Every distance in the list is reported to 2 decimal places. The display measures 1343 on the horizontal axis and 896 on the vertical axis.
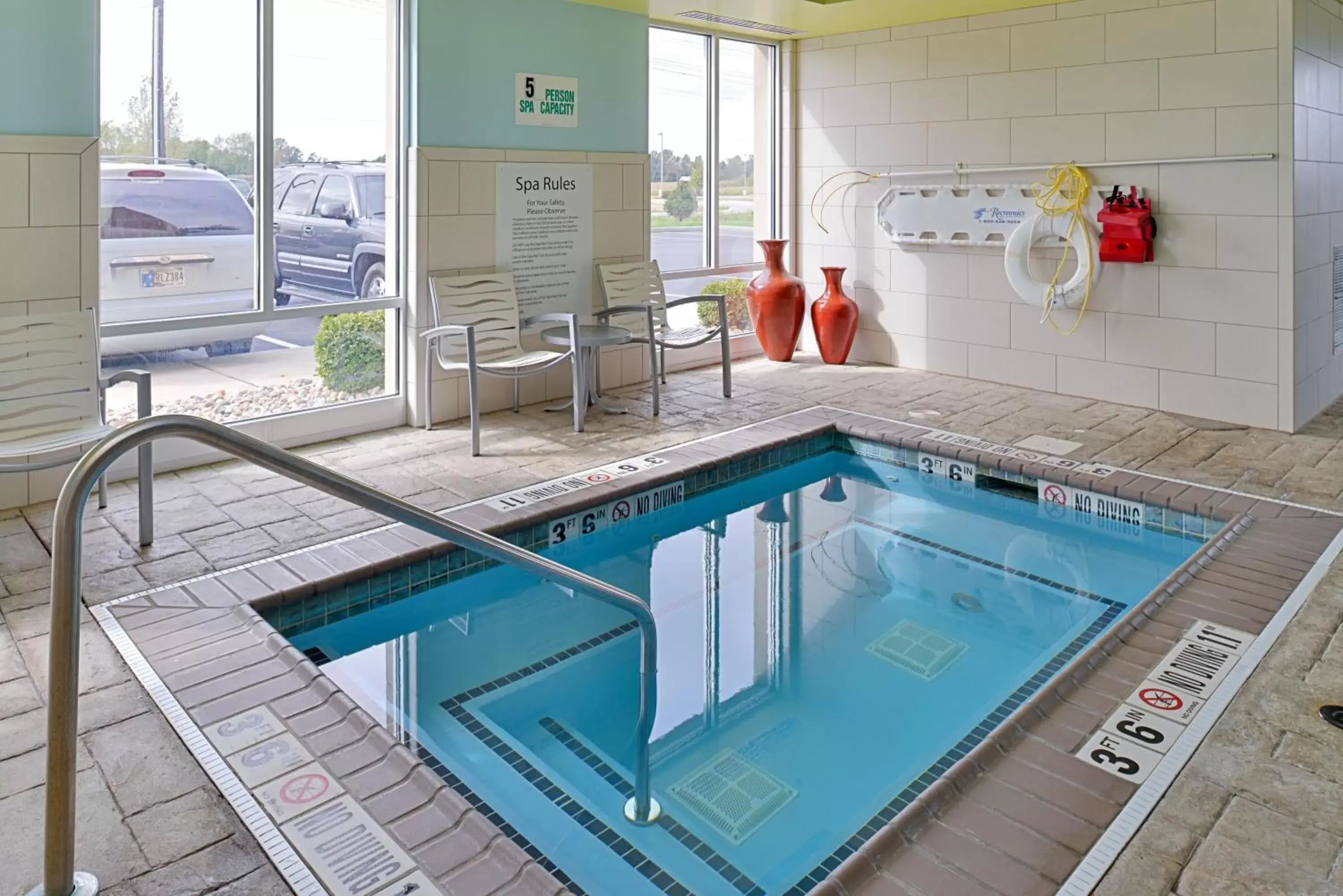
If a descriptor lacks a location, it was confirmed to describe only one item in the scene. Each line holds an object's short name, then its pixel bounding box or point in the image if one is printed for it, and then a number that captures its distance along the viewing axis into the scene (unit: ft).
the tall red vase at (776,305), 22.88
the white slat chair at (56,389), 11.66
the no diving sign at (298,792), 6.83
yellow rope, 18.99
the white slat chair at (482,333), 16.20
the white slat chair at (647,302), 19.31
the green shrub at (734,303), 24.12
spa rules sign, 18.10
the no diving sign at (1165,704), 7.41
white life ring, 18.99
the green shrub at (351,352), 16.61
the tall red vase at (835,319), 22.79
